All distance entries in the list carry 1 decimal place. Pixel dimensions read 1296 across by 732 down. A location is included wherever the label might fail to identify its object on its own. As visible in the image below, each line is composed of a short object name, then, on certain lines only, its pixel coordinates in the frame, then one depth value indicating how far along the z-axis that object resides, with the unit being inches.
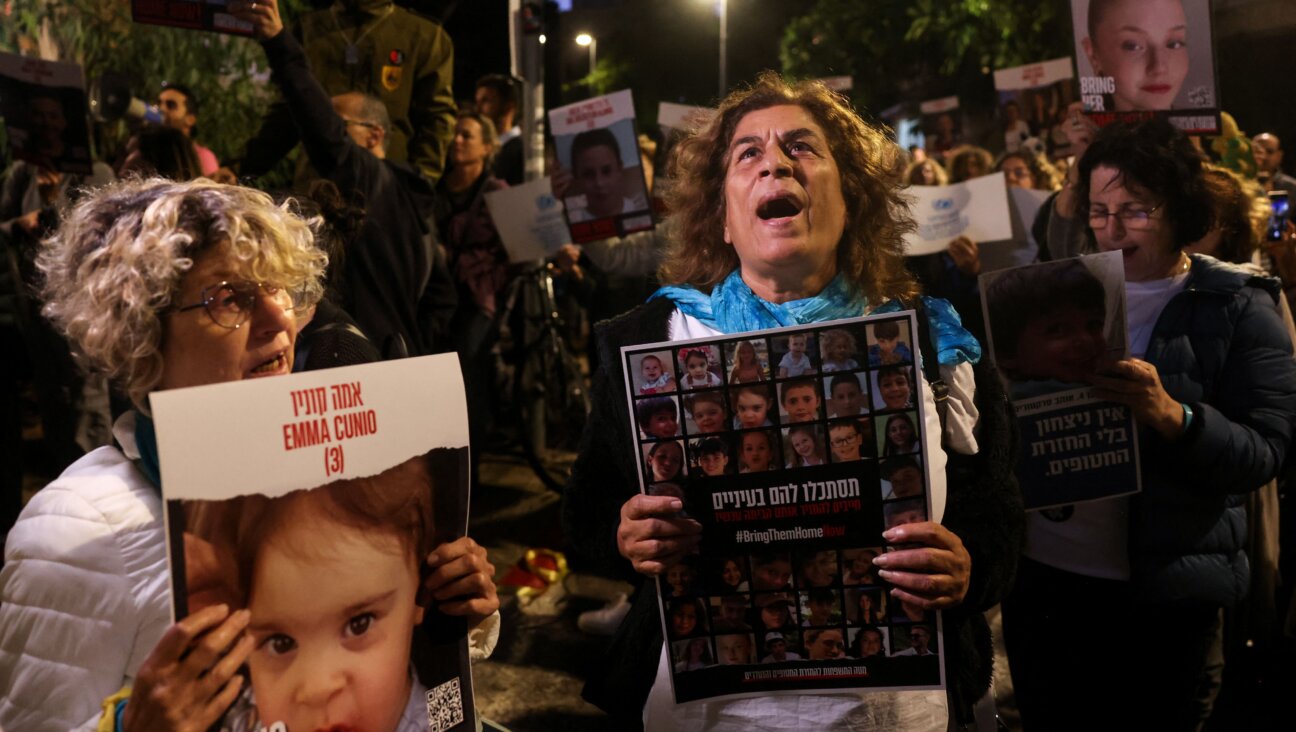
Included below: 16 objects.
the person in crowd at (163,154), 150.1
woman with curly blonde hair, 45.8
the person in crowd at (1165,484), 91.3
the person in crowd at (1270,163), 232.8
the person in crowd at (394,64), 218.4
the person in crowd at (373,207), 132.8
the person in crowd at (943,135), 374.9
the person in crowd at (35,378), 185.2
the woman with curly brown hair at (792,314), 65.9
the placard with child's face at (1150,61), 121.2
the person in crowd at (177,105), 223.8
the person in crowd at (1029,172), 243.3
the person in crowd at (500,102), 297.1
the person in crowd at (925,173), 243.9
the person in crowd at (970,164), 240.8
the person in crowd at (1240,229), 114.6
